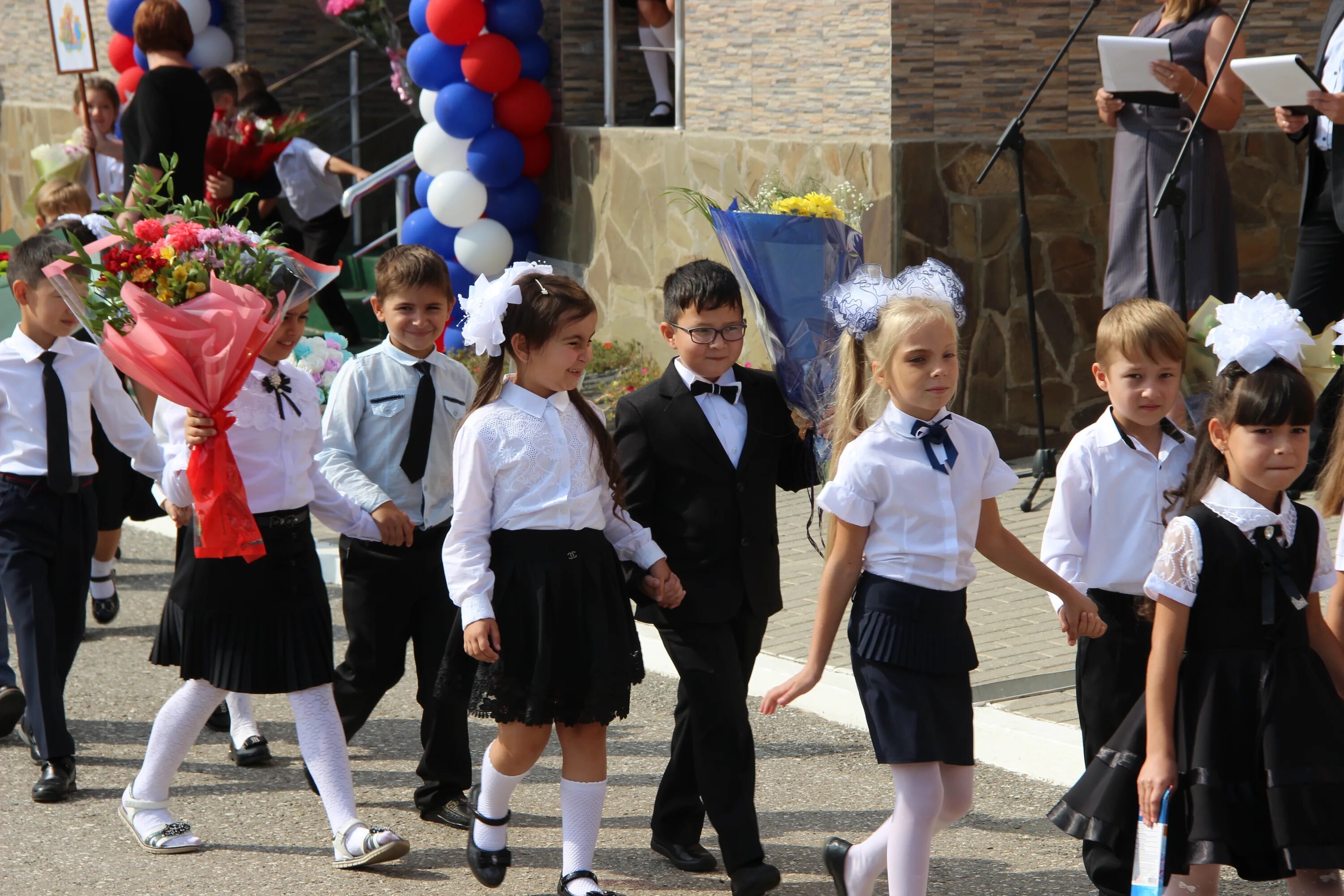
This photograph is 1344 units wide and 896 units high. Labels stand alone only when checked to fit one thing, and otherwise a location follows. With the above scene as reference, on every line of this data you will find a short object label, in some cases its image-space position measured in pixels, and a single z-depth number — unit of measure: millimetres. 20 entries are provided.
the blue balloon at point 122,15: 28000
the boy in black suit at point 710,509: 8391
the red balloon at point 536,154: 23891
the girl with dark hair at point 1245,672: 6746
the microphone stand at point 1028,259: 15797
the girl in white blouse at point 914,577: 7473
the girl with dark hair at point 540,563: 8125
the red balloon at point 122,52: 28622
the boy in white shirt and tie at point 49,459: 10406
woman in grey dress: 15125
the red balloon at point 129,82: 27703
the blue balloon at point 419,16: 22719
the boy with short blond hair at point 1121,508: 7836
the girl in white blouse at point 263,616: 9031
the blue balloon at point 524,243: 24297
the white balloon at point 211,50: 29250
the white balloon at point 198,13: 28531
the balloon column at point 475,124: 22328
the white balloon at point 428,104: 22844
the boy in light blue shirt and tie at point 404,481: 9750
